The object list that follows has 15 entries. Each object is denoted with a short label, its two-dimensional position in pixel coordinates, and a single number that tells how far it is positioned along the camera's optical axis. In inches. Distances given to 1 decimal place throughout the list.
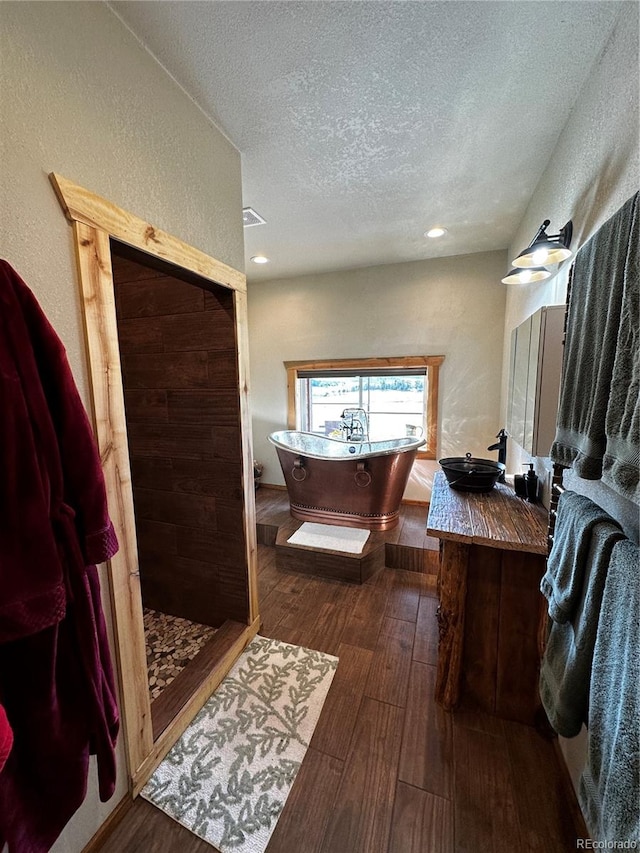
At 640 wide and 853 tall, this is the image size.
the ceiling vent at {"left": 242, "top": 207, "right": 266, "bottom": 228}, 88.2
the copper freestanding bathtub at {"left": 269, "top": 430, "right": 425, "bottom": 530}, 113.2
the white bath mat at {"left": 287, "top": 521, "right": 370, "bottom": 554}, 104.7
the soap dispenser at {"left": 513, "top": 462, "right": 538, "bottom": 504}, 70.0
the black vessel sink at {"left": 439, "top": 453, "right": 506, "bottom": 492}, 73.7
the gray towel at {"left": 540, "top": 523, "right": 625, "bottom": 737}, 31.0
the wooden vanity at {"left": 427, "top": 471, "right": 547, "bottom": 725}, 55.2
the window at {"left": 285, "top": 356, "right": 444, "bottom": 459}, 139.0
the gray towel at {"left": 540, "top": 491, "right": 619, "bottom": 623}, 34.0
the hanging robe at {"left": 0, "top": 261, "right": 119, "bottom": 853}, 27.0
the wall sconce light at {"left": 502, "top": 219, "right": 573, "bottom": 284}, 55.9
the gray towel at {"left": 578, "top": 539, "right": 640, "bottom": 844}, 23.6
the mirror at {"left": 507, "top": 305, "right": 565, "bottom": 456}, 53.9
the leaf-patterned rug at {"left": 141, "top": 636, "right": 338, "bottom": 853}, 44.8
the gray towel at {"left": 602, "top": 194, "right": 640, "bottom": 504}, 25.8
